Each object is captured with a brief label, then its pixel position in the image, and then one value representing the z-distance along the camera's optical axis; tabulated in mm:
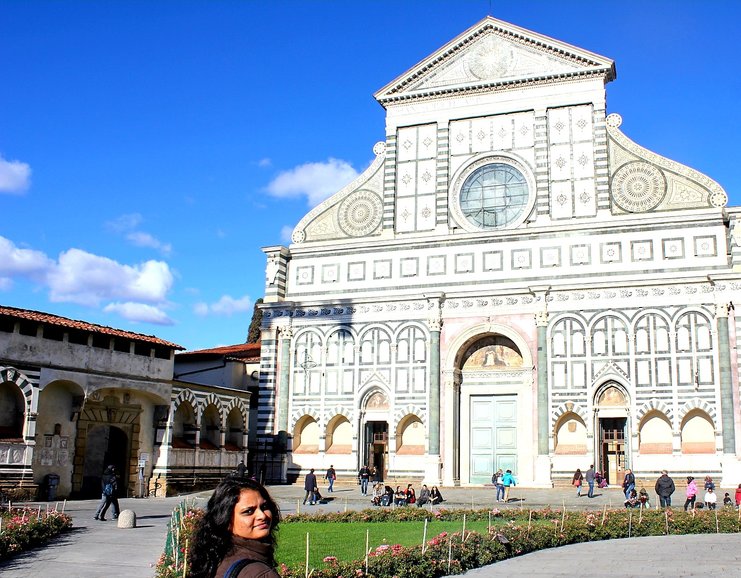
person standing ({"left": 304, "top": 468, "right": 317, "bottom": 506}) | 28906
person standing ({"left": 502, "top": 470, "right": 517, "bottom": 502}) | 29514
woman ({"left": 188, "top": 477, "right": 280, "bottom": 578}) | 4383
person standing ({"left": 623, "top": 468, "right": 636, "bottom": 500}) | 27547
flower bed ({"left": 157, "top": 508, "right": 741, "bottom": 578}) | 12805
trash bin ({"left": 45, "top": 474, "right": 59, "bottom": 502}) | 27703
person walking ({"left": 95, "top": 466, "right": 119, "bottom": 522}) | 21859
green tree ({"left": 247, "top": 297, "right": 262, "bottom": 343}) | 60844
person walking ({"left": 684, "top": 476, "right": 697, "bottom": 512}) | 24250
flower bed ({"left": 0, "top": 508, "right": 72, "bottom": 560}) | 15594
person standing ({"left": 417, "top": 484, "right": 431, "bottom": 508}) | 27469
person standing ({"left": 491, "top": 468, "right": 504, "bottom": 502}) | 28958
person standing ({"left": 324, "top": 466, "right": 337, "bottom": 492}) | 34031
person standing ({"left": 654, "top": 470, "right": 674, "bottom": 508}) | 24922
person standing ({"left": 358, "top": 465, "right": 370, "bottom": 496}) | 33719
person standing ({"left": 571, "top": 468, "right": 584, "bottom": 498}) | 30906
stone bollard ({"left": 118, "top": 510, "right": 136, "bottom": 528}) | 20109
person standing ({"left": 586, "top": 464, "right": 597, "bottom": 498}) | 29992
